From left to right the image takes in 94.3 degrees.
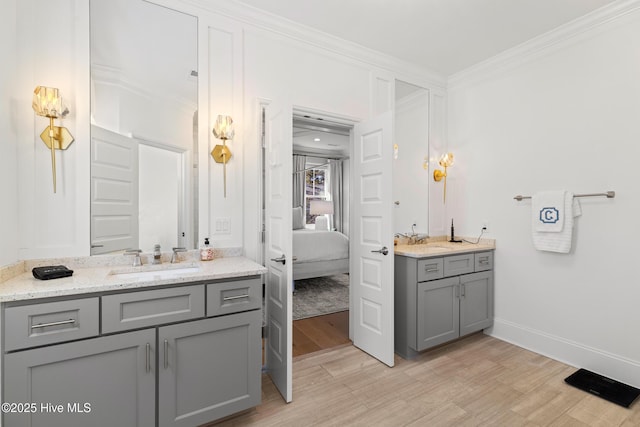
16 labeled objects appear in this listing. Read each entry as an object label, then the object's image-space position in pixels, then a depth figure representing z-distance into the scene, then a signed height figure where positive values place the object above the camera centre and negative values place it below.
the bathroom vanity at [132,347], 1.32 -0.69
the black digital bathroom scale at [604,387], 2.07 -1.30
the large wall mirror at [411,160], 3.26 +0.59
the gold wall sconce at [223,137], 2.24 +0.56
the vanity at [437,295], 2.60 -0.77
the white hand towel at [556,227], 2.54 -0.14
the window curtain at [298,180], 6.95 +0.75
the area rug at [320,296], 3.84 -1.27
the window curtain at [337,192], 7.02 +0.46
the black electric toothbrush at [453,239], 3.43 -0.31
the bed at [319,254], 4.54 -0.67
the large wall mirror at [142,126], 1.96 +0.60
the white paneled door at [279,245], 2.01 -0.25
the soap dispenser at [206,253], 2.17 -0.31
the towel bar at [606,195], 2.34 +0.15
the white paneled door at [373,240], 2.49 -0.25
